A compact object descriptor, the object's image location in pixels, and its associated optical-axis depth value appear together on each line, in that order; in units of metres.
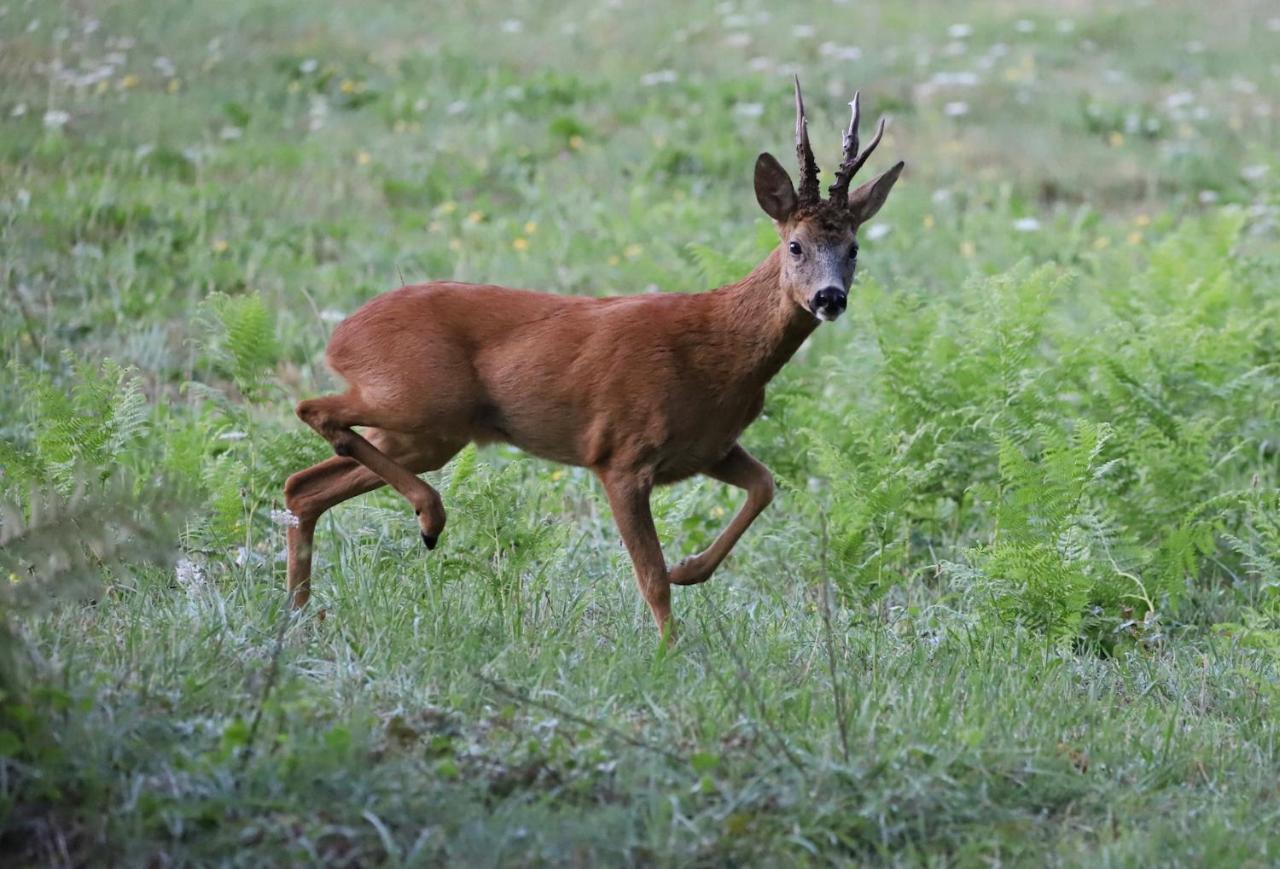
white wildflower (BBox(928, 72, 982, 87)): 28.17
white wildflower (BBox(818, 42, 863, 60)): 28.93
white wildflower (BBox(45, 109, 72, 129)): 22.83
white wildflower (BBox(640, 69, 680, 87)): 27.73
